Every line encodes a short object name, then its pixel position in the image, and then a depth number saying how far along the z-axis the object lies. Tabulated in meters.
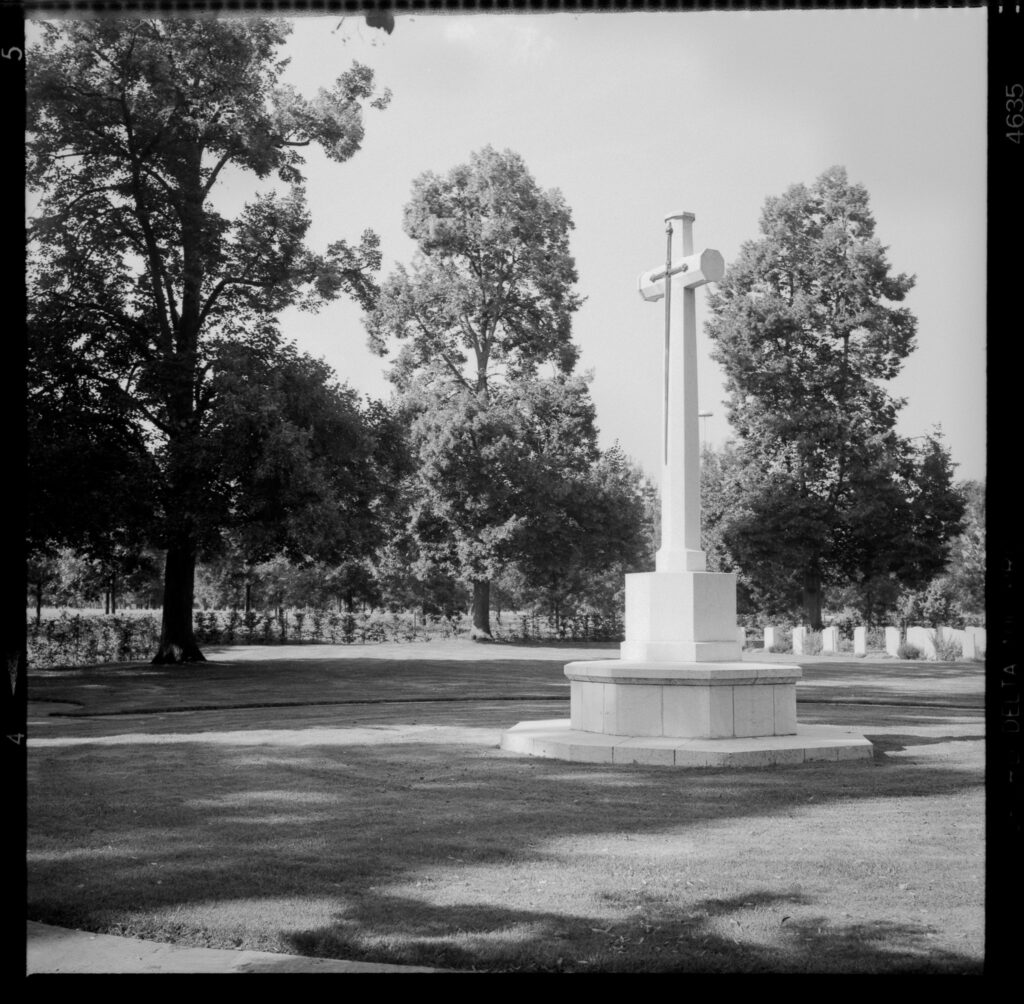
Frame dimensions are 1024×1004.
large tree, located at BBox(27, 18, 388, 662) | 23.03
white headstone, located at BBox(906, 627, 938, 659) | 30.70
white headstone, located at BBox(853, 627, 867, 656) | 32.59
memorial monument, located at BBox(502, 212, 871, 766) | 10.44
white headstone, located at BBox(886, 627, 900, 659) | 31.73
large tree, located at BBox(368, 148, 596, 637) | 40.28
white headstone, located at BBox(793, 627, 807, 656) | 34.41
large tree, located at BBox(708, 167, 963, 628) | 36.72
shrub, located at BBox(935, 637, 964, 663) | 30.19
